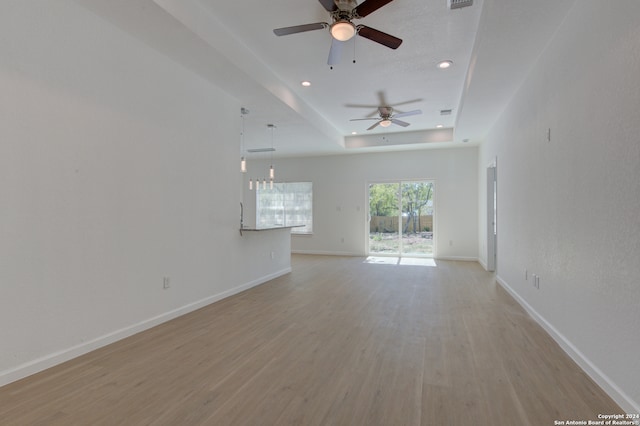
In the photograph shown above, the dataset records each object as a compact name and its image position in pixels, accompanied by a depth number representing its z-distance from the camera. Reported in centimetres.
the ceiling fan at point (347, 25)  260
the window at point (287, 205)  929
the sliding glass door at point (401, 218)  831
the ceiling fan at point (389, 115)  560
